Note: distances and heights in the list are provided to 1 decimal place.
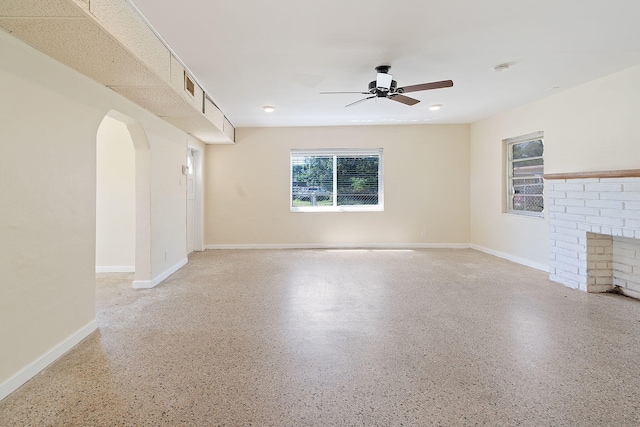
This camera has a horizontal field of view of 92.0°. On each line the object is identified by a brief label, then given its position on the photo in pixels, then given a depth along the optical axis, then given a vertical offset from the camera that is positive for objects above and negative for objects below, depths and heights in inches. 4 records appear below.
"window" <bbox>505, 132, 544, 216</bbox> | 181.3 +23.5
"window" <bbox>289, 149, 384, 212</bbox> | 250.7 +25.2
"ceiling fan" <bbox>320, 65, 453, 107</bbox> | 121.2 +52.3
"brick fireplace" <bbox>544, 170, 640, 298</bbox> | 121.0 -7.9
